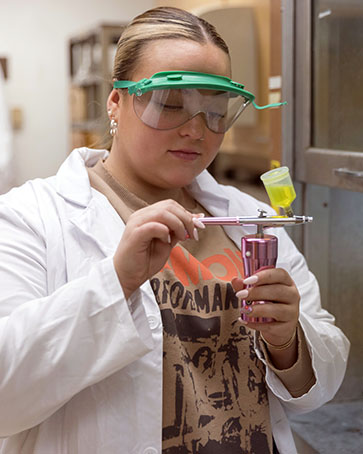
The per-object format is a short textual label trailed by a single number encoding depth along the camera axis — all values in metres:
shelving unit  5.00
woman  0.98
